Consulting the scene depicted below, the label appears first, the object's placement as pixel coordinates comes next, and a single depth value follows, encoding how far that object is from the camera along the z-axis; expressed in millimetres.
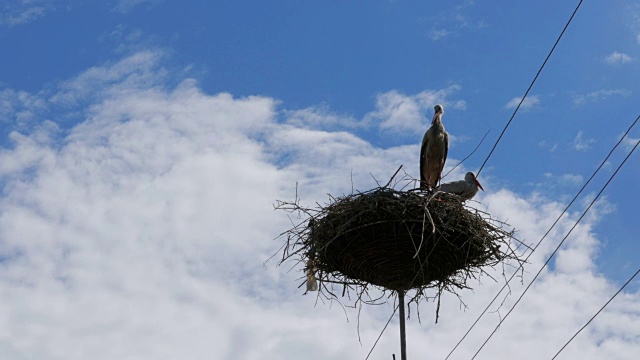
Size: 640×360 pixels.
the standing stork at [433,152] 10195
